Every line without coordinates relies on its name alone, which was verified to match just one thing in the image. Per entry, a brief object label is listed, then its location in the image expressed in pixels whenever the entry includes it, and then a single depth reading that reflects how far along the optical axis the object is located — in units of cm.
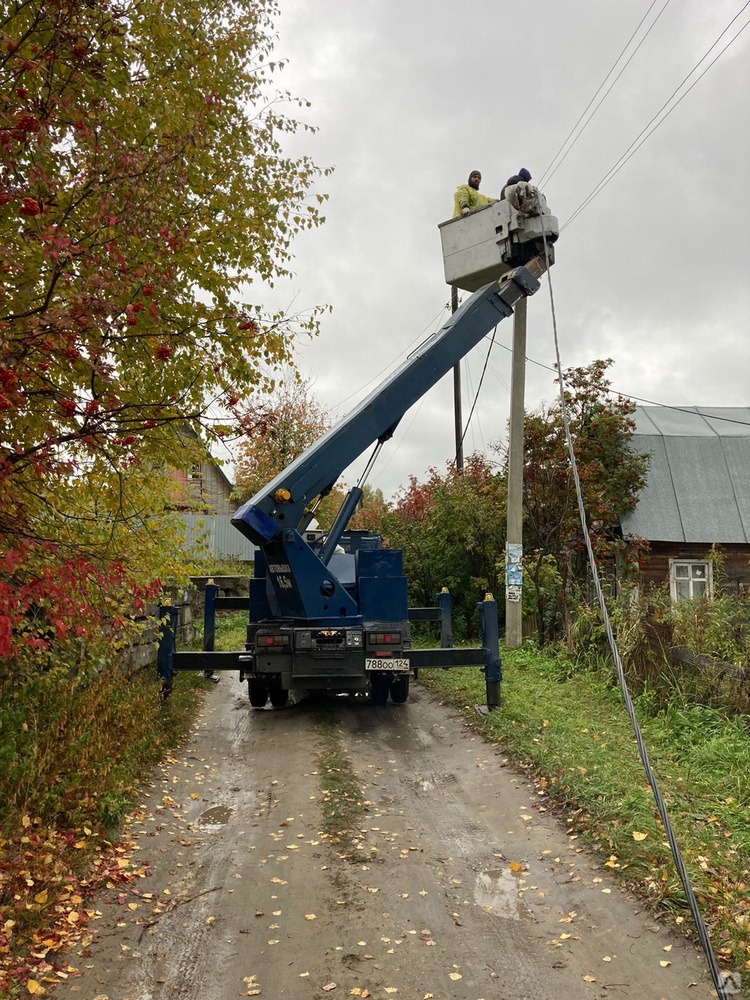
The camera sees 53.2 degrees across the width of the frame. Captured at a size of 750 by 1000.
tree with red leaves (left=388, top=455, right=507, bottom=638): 1507
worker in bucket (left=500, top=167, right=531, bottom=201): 1004
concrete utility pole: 1261
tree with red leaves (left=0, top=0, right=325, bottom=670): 381
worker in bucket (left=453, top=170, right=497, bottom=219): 1083
